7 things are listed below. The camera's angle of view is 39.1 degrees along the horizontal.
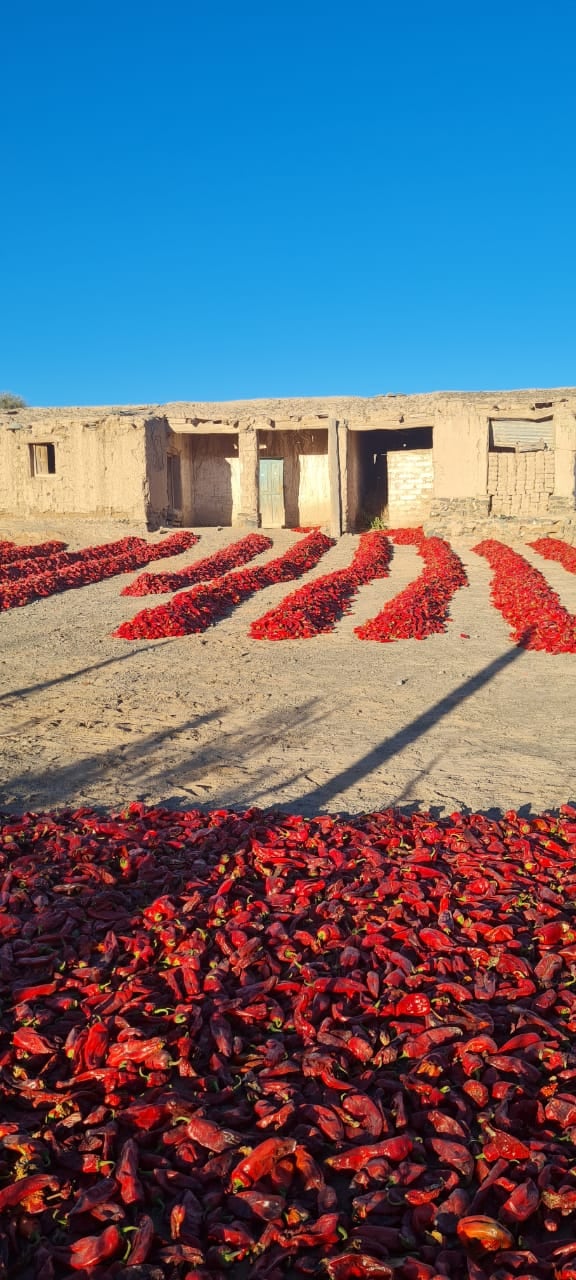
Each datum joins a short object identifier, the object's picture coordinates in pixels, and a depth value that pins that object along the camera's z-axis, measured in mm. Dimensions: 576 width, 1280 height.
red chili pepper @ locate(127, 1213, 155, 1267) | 2053
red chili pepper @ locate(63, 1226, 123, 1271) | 2066
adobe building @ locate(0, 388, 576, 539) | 23281
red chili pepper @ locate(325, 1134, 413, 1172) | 2379
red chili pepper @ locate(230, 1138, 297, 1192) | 2316
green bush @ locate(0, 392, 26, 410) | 51250
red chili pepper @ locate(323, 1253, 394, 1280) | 2014
